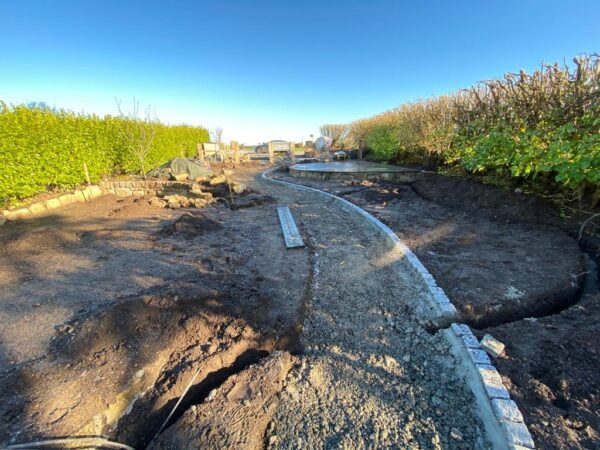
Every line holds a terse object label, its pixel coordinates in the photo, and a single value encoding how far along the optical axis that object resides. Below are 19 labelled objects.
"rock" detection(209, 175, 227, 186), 8.93
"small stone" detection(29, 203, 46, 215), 5.63
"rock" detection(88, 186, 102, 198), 7.17
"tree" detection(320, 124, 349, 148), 25.44
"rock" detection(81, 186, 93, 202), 6.96
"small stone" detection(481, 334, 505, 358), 1.91
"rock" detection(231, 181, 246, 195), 7.88
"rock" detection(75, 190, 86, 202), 6.77
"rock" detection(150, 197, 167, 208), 6.49
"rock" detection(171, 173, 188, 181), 9.55
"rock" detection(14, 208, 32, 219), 5.37
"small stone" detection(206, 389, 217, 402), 1.67
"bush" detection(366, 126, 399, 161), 12.07
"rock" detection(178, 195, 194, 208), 6.75
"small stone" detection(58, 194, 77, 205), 6.35
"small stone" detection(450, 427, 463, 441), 1.54
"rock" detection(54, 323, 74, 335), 2.19
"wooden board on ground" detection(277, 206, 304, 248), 4.24
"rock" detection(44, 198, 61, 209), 6.00
